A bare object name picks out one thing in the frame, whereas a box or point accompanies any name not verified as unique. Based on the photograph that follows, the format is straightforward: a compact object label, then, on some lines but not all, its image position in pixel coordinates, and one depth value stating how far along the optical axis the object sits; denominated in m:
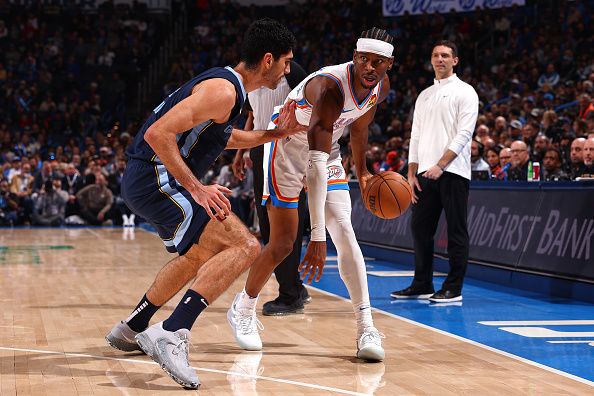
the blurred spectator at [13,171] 21.12
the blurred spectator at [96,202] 20.44
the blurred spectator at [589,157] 9.89
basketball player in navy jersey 4.45
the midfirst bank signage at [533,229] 7.84
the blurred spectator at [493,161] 12.12
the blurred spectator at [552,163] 10.47
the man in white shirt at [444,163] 7.71
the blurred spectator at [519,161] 10.84
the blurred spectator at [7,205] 20.62
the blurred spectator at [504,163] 11.28
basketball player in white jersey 5.12
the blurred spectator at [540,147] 11.64
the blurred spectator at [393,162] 13.69
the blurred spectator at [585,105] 13.02
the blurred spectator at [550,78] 18.36
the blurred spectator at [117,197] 20.62
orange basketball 5.93
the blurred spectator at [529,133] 12.73
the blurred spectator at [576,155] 10.19
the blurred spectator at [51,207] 20.41
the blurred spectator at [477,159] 11.74
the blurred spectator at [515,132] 13.34
